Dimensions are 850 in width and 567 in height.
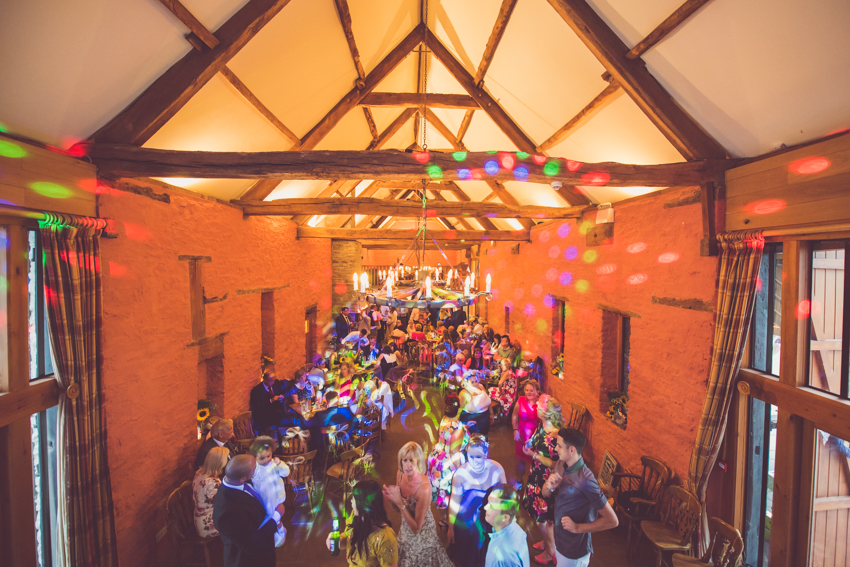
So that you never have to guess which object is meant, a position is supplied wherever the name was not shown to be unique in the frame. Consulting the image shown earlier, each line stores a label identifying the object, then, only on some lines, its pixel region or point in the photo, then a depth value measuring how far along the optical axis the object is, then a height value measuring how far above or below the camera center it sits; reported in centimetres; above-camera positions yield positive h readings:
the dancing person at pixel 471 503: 294 -201
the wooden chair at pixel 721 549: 287 -243
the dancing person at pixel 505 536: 246 -195
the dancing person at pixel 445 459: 402 -225
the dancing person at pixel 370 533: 261 -203
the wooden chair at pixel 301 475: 434 -264
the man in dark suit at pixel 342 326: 1016 -161
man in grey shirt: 270 -188
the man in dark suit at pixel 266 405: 530 -207
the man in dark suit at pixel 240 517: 266 -195
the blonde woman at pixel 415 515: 272 -197
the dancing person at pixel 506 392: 650 -229
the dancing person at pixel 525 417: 495 -214
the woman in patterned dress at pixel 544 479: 358 -228
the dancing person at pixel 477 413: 470 -196
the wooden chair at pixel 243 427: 500 -232
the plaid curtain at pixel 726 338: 293 -59
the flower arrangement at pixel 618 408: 481 -199
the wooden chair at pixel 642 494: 374 -259
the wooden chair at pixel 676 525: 325 -260
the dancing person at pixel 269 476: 323 -200
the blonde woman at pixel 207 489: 337 -214
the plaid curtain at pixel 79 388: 267 -94
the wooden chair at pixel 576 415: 574 -246
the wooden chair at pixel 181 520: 336 -252
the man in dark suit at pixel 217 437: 387 -187
